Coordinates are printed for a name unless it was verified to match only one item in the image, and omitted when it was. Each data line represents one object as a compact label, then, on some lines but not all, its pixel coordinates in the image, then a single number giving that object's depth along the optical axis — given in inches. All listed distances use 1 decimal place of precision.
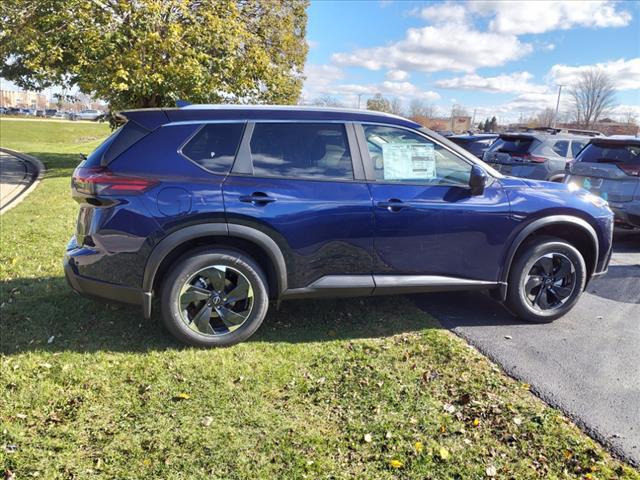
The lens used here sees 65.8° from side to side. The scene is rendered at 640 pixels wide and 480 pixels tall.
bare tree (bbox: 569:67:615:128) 2497.5
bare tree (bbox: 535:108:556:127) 2691.4
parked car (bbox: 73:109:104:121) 3284.9
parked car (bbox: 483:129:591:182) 384.5
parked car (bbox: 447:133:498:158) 563.5
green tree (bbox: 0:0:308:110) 413.1
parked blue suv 137.8
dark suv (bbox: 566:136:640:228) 273.0
